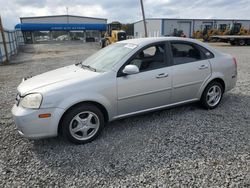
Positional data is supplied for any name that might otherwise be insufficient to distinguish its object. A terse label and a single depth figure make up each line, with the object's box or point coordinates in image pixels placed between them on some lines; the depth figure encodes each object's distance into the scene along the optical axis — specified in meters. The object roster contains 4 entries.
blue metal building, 43.88
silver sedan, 2.96
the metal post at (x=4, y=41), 13.70
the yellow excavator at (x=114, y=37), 23.89
